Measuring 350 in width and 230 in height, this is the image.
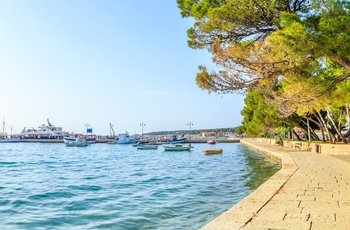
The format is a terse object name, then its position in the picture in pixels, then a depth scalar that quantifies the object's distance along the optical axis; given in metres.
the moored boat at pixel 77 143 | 61.19
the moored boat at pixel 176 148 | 40.81
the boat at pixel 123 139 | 69.62
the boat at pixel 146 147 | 47.30
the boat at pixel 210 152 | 33.24
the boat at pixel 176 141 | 69.31
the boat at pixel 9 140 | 82.12
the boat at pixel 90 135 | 93.06
